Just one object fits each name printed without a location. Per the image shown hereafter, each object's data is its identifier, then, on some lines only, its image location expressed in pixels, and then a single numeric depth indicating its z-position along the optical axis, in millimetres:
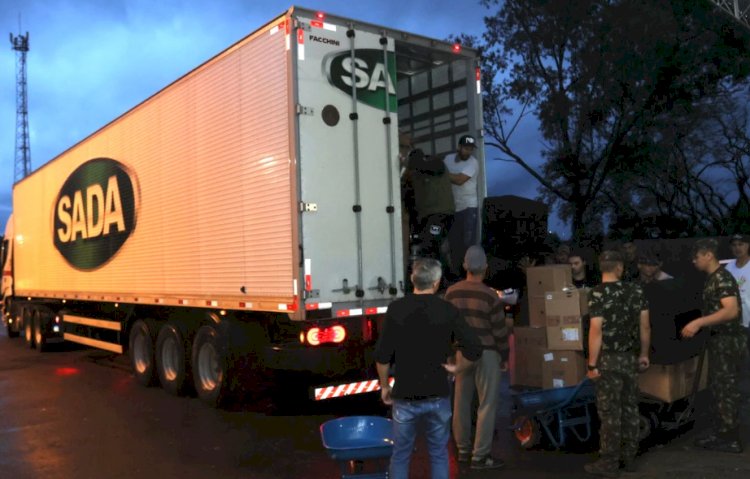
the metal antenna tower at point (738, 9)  15641
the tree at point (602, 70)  17672
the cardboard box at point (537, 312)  7172
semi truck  6559
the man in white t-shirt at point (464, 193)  7840
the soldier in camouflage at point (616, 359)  5113
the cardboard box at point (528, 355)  7136
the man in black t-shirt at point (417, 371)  3994
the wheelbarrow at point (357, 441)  3783
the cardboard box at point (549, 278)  6953
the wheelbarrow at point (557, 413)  5738
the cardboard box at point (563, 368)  6781
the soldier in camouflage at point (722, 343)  5555
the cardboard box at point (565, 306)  6773
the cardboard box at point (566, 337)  6742
